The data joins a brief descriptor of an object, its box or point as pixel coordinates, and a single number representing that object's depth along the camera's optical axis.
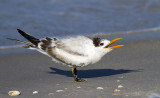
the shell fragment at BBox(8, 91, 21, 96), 10.07
